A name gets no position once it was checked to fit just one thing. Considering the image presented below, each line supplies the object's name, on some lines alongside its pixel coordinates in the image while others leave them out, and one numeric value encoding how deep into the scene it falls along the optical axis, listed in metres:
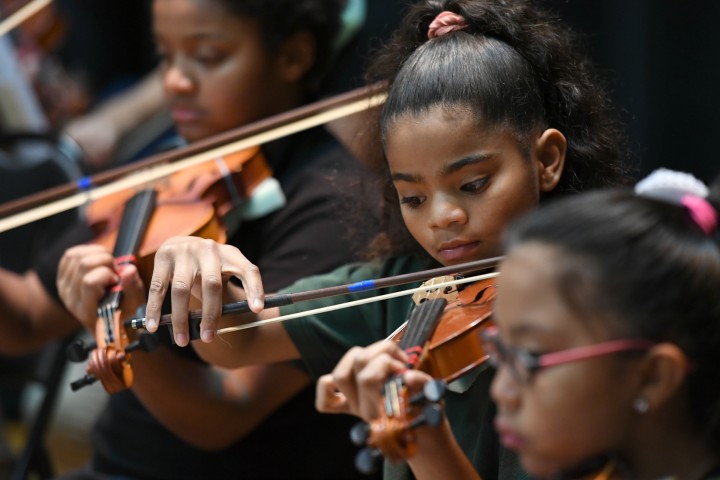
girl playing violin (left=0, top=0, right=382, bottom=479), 5.37
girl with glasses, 4.85
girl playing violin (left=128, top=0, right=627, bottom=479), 5.10
